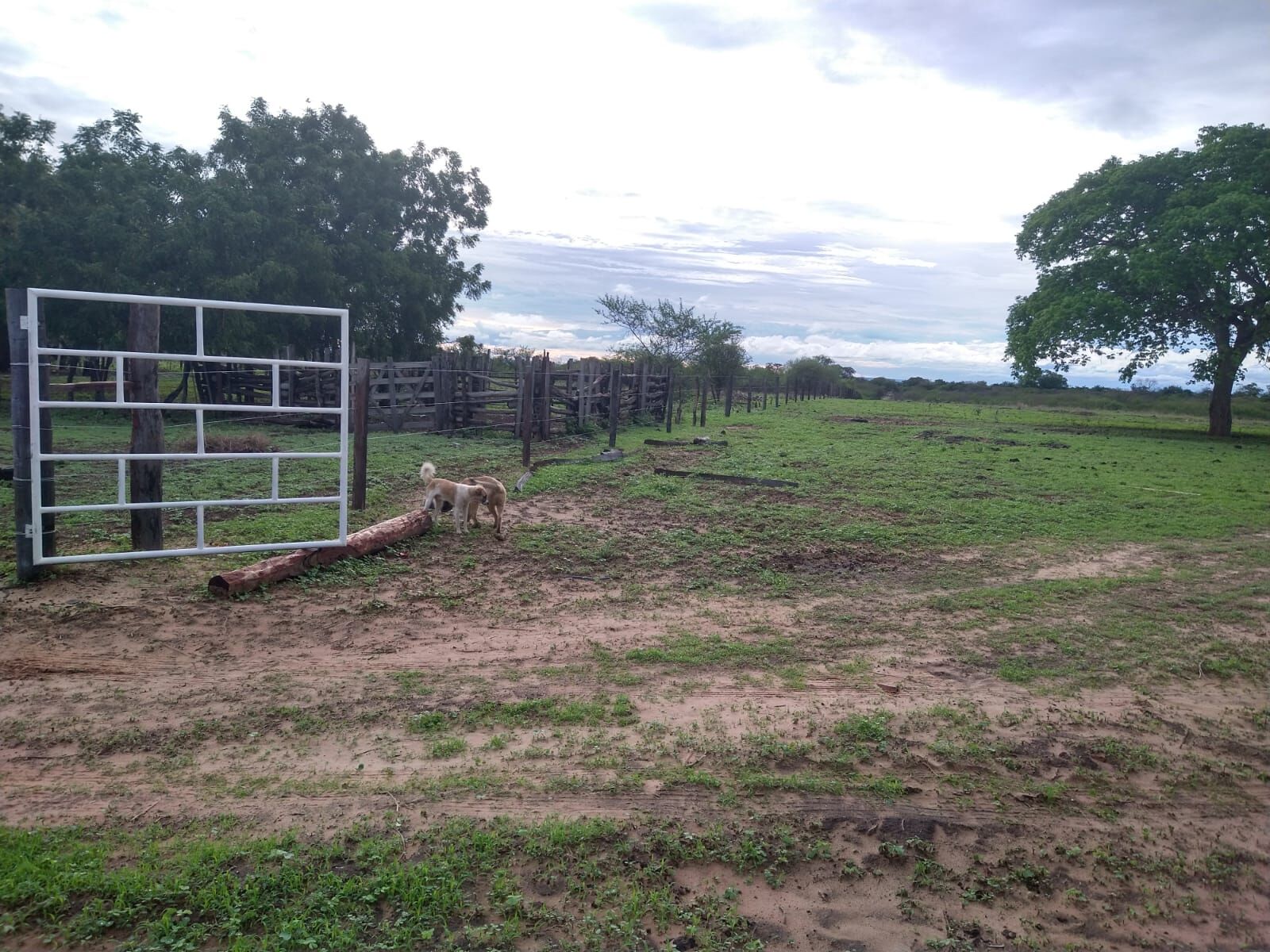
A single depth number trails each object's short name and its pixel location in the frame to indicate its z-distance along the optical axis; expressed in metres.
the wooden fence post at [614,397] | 16.62
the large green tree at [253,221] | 20.20
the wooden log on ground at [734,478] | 11.91
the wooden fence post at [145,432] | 6.21
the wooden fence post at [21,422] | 5.75
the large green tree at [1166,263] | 24.25
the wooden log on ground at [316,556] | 5.73
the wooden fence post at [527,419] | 12.84
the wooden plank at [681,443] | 17.30
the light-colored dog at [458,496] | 8.07
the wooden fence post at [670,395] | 22.47
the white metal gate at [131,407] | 5.65
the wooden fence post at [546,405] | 15.35
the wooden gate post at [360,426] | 8.90
